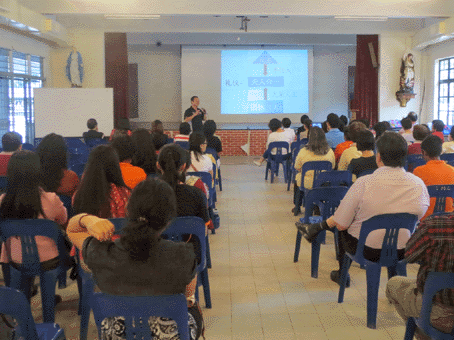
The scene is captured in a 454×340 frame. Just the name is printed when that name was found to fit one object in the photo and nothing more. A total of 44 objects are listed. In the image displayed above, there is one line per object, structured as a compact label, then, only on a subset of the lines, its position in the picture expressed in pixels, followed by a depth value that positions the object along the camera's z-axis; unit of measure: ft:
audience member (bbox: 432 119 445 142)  22.09
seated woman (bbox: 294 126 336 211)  17.99
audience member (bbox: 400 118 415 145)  23.18
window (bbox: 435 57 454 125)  36.52
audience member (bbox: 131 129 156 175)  14.51
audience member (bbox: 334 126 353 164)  19.33
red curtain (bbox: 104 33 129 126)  40.57
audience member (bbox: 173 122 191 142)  23.15
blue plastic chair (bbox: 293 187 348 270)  12.16
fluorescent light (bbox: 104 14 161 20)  32.01
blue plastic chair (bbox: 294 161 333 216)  17.40
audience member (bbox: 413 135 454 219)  12.22
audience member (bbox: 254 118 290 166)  26.53
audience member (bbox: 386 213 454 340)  6.52
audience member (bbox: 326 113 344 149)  23.85
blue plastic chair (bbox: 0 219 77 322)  8.89
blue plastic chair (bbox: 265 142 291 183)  26.03
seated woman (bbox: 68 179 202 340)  5.56
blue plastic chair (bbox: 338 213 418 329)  9.37
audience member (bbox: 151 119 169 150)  18.70
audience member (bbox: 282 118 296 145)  27.14
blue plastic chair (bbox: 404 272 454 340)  6.47
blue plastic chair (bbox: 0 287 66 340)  5.25
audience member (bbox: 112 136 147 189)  11.55
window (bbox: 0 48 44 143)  30.32
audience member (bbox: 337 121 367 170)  16.63
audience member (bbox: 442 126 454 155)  19.16
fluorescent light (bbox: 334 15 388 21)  32.89
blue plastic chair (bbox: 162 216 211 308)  8.81
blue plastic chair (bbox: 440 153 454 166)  17.54
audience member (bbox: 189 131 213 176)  17.08
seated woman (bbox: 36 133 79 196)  11.10
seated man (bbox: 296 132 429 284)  9.58
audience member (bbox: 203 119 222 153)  24.56
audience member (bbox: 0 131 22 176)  16.39
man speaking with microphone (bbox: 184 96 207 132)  33.01
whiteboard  33.81
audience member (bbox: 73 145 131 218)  8.47
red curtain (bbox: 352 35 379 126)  40.83
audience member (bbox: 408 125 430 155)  18.77
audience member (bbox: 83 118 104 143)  27.01
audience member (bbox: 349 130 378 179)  14.70
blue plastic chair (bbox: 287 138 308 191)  24.46
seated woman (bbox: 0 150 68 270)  8.95
